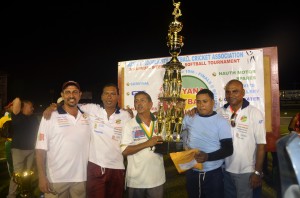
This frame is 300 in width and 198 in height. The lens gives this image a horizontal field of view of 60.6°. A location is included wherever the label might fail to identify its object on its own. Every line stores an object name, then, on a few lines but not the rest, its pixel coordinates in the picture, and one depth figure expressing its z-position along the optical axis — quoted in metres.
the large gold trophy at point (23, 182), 4.98
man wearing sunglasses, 3.36
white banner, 4.46
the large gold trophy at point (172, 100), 3.24
